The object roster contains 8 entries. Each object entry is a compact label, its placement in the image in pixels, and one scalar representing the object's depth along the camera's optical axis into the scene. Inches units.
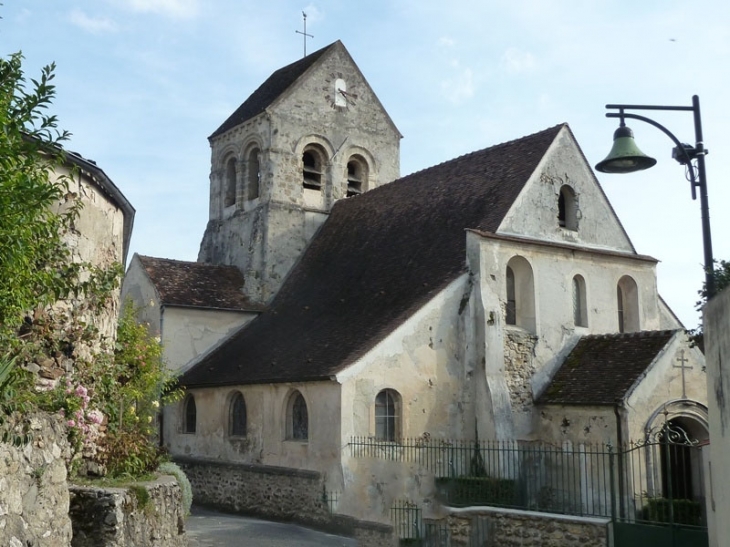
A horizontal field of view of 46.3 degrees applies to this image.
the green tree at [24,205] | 278.4
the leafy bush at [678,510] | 584.1
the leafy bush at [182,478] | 517.4
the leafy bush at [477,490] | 614.2
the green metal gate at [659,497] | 476.7
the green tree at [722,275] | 498.9
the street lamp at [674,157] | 366.6
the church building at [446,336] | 672.4
